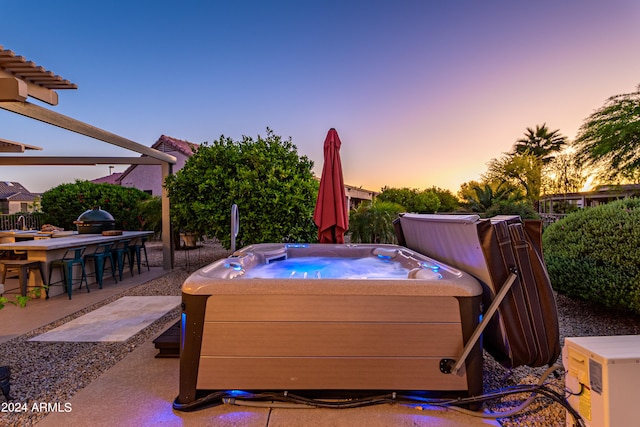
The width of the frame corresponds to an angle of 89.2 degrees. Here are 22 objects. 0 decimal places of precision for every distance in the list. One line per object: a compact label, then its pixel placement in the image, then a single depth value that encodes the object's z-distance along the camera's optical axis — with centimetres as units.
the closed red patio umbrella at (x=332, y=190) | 426
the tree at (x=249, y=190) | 576
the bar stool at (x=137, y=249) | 636
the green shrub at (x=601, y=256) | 308
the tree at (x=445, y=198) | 1861
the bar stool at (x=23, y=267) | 428
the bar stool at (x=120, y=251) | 586
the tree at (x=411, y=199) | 1703
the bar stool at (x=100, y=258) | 514
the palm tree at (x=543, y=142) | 2597
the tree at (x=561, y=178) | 2158
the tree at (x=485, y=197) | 1130
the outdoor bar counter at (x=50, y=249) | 445
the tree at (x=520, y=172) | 2247
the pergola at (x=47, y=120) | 284
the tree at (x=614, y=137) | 884
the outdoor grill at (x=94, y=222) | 602
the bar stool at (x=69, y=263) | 463
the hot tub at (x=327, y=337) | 192
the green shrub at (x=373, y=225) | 789
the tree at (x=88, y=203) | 1042
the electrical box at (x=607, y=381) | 140
